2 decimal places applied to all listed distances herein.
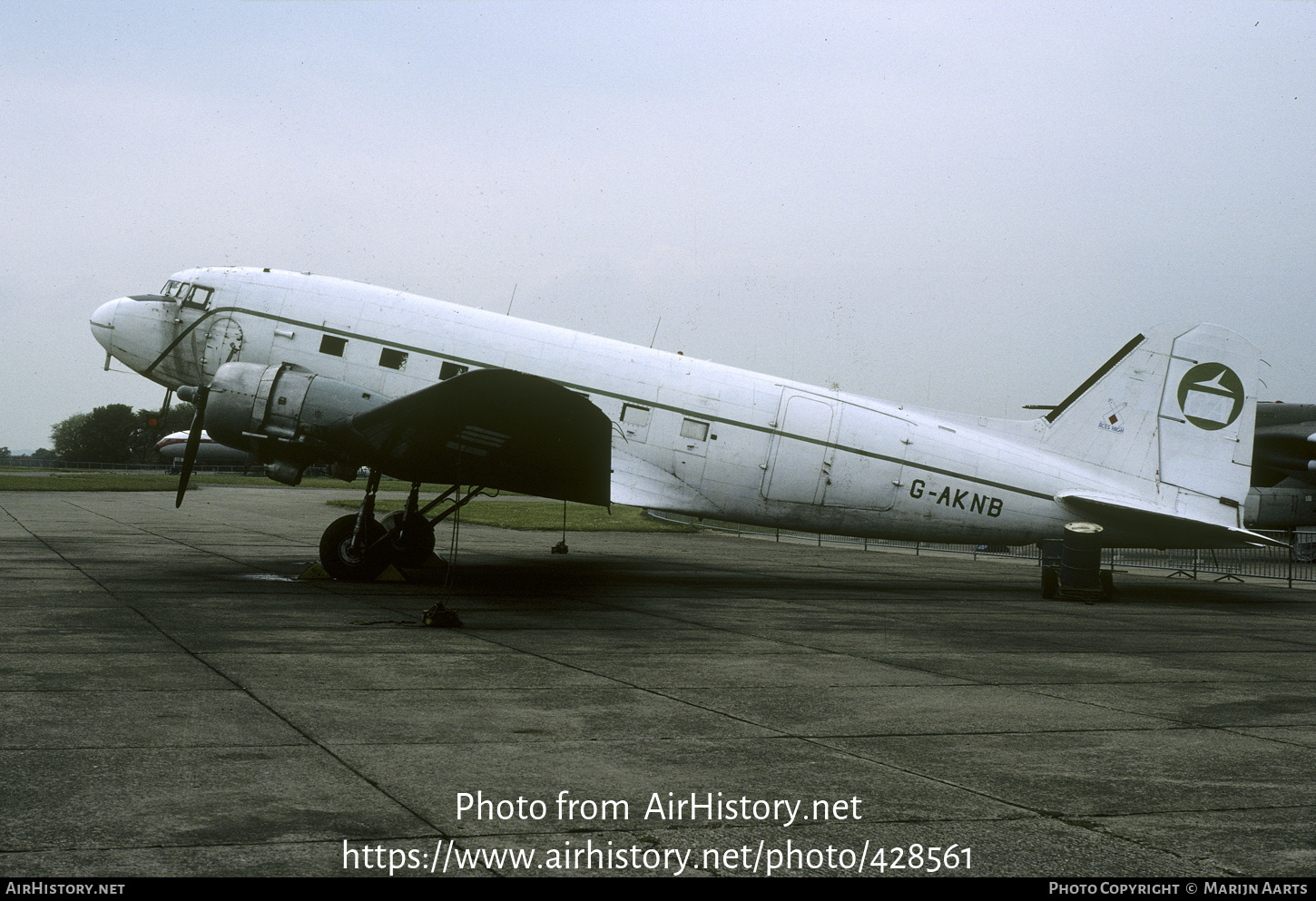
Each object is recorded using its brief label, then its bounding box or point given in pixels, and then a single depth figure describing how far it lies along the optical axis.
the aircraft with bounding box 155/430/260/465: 69.44
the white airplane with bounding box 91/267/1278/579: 14.97
